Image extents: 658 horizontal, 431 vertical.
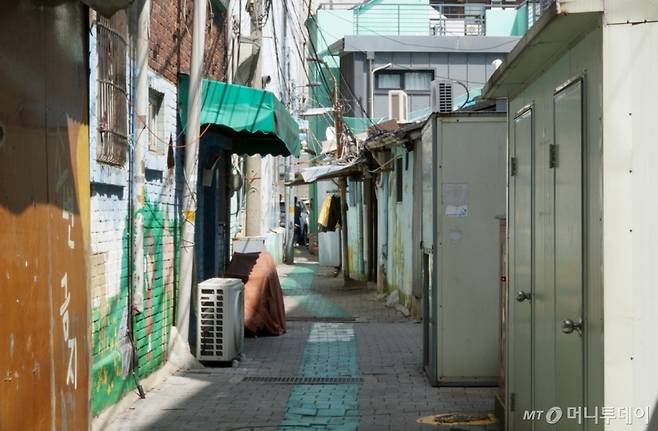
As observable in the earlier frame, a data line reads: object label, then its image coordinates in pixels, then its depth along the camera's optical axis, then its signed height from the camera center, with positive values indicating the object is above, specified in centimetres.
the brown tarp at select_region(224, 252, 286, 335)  1262 -123
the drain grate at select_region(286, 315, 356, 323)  1502 -195
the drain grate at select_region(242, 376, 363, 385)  930 -188
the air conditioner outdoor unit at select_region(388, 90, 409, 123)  2202 +259
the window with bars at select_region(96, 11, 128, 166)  703 +101
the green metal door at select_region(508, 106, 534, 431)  559 -43
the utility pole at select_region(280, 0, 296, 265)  2961 +59
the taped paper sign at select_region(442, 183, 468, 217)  880 +7
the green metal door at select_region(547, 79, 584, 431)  423 -21
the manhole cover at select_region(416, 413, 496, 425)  730 -182
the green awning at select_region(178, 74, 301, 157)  998 +118
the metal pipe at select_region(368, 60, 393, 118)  2894 +391
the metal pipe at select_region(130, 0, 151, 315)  798 +52
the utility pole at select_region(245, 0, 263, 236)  1959 +31
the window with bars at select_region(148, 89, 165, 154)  907 +93
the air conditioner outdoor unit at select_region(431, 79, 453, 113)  1313 +169
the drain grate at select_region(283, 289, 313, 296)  1974 -196
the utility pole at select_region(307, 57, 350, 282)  2077 +73
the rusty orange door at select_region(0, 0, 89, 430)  386 -3
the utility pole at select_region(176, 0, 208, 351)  941 +47
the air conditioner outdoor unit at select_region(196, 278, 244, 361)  998 -131
